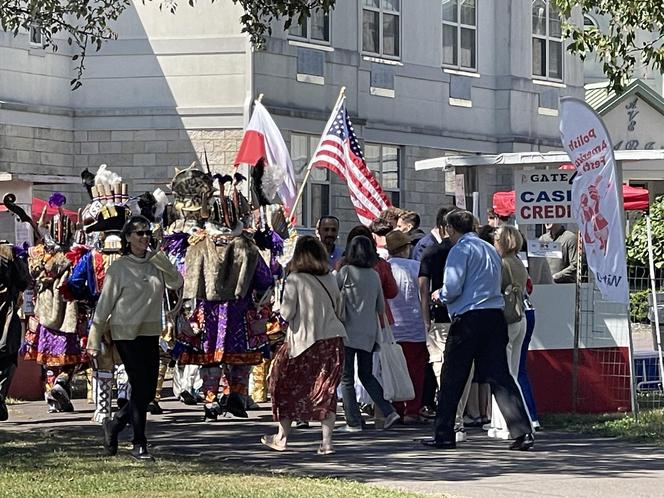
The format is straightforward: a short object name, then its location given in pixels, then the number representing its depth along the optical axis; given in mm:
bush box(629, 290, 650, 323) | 24312
